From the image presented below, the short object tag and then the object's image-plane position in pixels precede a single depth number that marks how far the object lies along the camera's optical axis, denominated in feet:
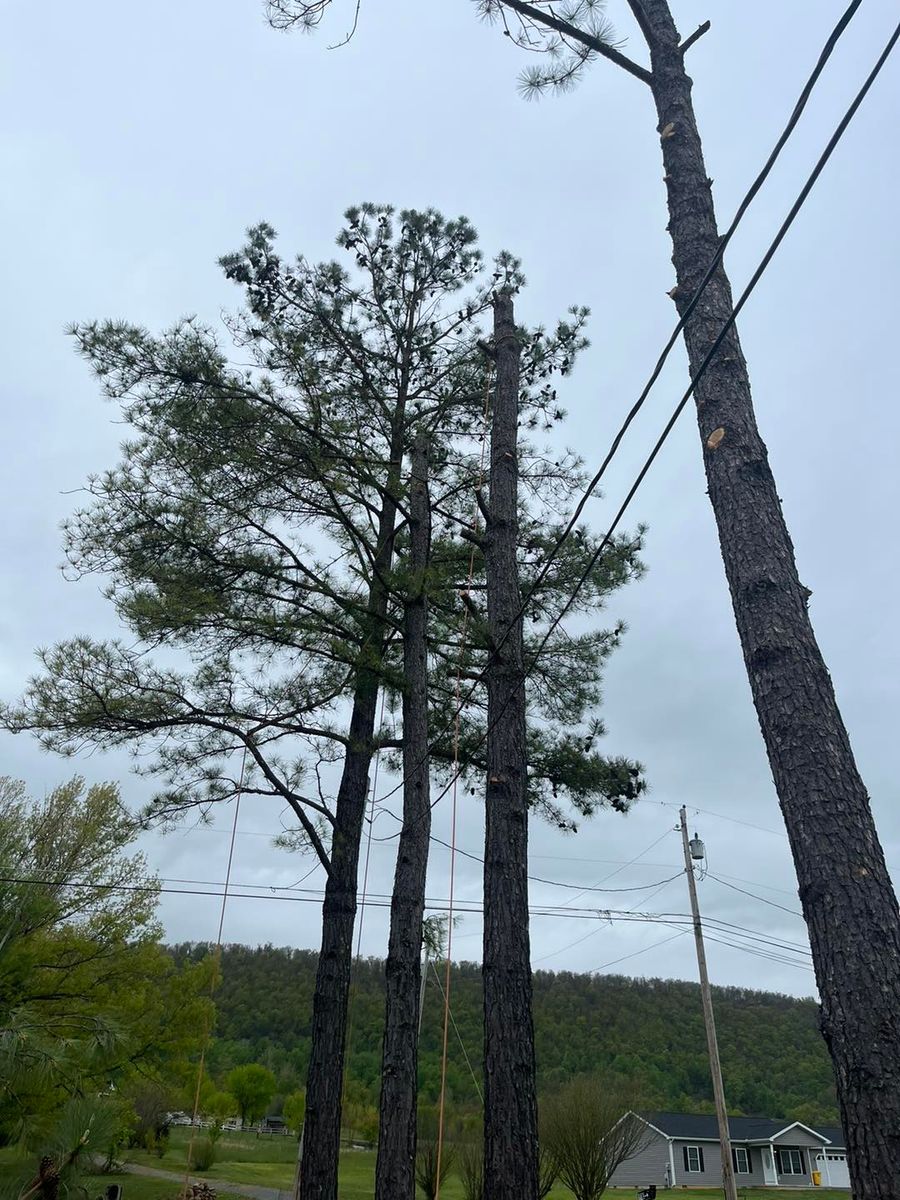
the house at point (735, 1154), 105.19
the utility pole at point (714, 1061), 44.16
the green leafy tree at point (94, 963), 34.71
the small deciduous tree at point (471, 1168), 53.36
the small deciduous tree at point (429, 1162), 54.95
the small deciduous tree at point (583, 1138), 53.83
